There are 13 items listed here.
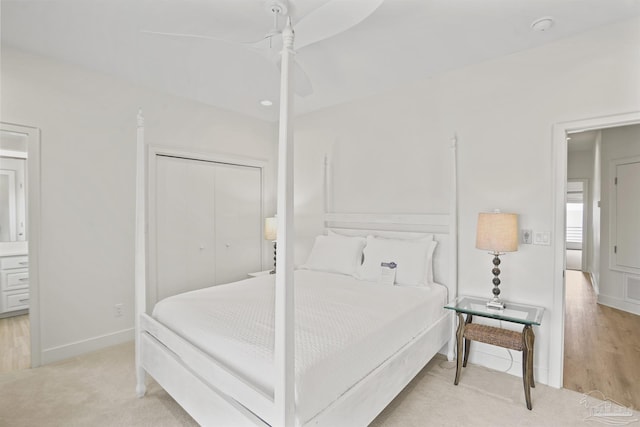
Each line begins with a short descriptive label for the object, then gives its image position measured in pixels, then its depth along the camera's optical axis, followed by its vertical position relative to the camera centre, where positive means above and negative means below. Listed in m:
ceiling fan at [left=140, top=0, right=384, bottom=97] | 1.48 +0.94
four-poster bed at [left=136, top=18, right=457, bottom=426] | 1.20 -0.72
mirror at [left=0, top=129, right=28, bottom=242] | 4.15 +0.20
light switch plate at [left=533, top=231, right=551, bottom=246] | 2.46 -0.21
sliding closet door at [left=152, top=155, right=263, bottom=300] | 3.48 -0.17
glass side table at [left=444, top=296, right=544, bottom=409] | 2.18 -0.89
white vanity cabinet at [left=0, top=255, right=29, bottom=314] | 3.84 -0.91
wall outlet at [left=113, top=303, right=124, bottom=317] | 3.13 -1.00
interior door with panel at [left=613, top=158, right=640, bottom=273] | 4.07 -0.06
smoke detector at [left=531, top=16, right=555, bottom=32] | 2.14 +1.28
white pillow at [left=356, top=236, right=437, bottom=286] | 2.81 -0.45
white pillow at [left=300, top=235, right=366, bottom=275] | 3.24 -0.48
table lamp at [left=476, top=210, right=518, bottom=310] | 2.41 -0.19
